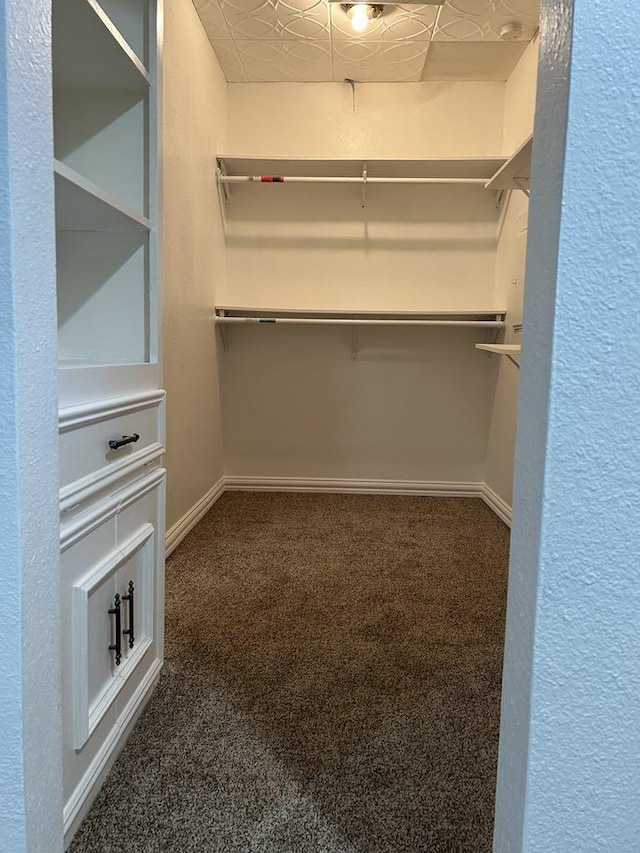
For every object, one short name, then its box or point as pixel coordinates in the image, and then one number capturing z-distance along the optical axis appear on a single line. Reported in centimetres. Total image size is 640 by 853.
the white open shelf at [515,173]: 228
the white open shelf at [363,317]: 320
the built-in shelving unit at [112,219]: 133
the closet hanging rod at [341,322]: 318
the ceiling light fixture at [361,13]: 254
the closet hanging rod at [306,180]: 315
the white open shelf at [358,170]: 315
